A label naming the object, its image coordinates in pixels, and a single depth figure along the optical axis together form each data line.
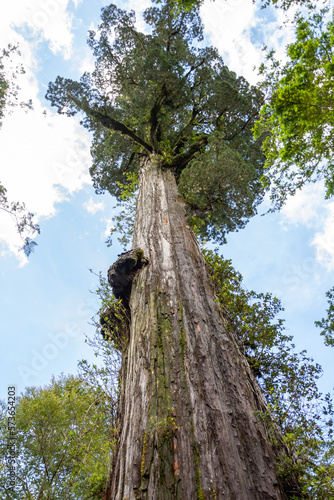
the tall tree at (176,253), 2.52
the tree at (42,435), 8.10
